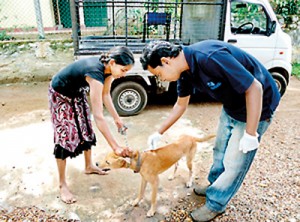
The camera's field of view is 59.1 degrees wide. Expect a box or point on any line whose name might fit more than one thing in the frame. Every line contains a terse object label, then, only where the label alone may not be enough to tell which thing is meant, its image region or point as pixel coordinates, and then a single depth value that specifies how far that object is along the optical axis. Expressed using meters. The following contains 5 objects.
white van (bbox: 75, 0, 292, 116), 4.59
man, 1.68
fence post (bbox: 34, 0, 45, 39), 6.09
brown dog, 2.45
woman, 2.20
